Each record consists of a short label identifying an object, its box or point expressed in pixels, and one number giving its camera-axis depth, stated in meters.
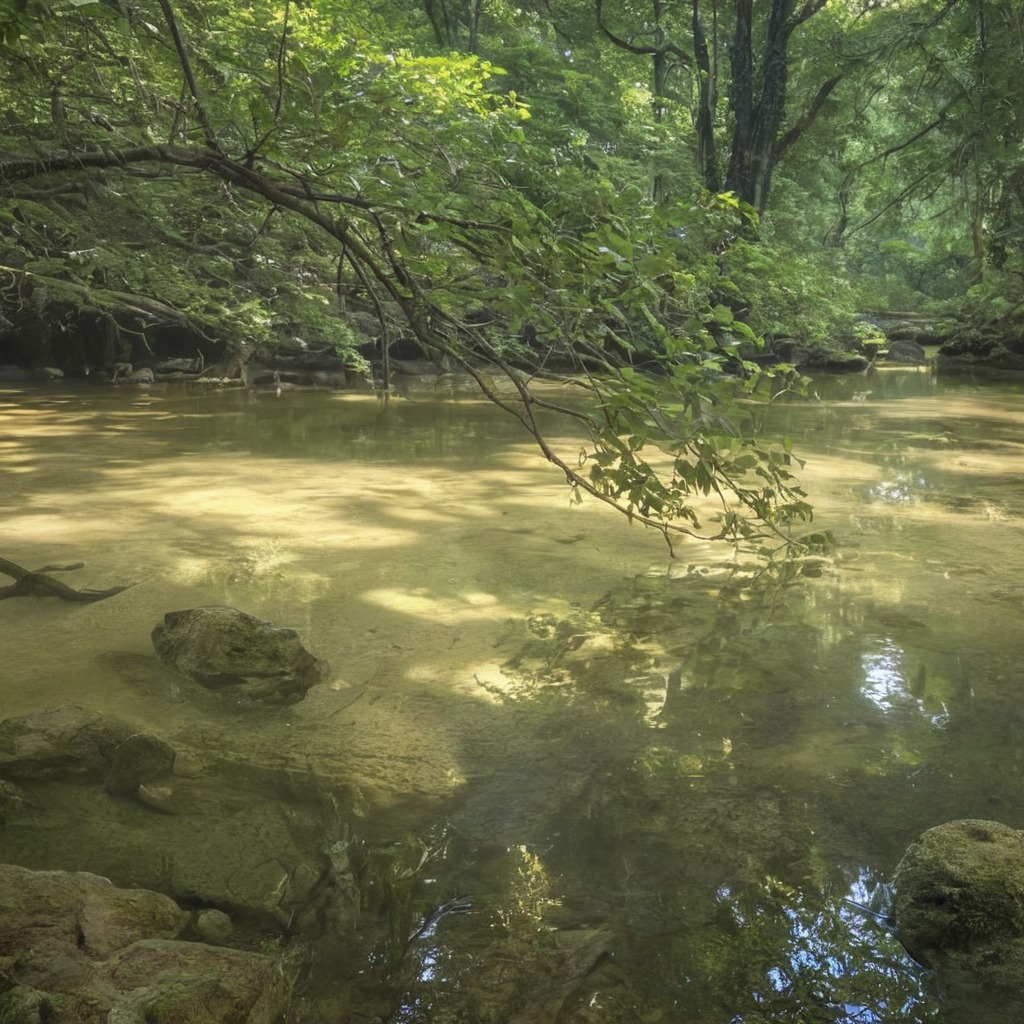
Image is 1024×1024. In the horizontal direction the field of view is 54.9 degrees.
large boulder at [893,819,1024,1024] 2.19
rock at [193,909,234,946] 2.36
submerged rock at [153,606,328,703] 3.84
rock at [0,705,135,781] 3.07
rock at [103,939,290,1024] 1.81
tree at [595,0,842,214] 17.36
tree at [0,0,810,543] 2.43
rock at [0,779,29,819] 2.85
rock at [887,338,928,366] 29.02
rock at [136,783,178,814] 2.95
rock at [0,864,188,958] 2.05
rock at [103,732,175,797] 3.04
